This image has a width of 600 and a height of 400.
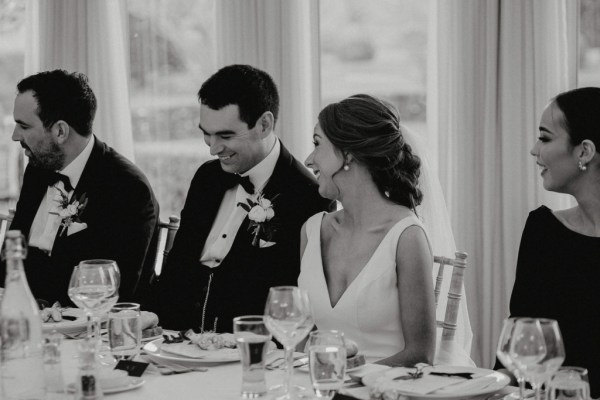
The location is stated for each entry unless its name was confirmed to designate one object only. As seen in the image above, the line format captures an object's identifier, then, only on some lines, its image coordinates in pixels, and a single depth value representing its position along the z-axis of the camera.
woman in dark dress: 2.52
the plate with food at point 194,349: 2.18
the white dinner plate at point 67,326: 2.57
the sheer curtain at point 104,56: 5.25
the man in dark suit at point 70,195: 3.60
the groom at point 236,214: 3.18
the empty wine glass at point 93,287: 2.17
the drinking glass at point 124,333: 2.15
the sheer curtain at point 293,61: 4.64
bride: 2.63
